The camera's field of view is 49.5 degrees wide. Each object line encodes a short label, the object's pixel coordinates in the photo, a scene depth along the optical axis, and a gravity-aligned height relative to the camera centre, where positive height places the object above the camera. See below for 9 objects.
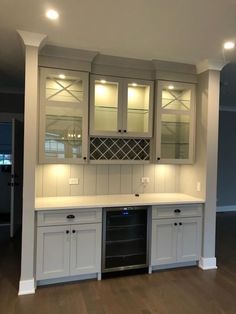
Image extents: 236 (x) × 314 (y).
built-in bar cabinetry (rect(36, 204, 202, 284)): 2.93 -1.12
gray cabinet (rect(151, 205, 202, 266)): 3.30 -1.11
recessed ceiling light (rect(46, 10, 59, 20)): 2.33 +1.24
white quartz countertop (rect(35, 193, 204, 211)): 3.00 -0.65
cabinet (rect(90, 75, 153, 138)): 3.38 +0.59
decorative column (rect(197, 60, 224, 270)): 3.47 -0.01
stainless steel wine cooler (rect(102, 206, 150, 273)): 3.14 -1.11
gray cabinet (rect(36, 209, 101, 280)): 2.90 -1.16
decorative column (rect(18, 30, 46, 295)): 2.81 -0.18
